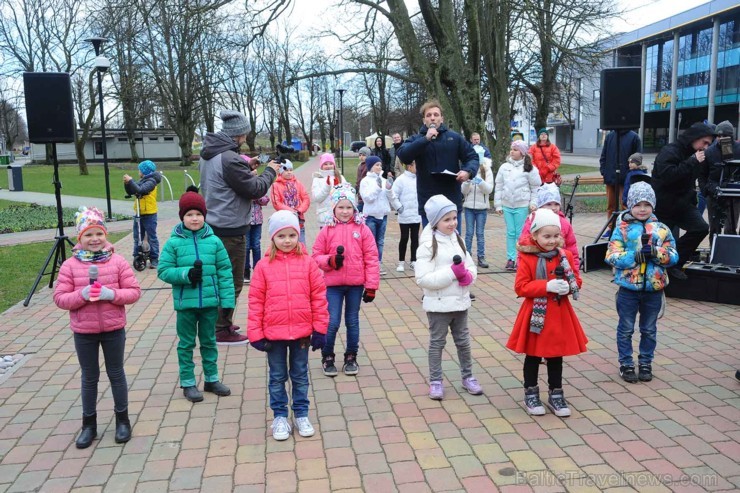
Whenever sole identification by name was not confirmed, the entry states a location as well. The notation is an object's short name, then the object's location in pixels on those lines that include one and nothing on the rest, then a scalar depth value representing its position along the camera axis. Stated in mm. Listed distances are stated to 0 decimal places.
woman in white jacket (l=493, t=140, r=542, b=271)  8547
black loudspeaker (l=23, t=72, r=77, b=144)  7812
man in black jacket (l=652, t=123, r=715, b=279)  6348
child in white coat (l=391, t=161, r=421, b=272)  8586
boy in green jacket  4516
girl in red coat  4133
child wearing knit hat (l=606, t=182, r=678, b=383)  4707
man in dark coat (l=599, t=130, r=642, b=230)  9148
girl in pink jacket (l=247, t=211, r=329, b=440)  3945
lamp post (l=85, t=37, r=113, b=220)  16234
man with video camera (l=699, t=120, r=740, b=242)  8273
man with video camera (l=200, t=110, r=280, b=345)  5590
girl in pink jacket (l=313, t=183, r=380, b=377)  4961
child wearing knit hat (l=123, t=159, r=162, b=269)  9070
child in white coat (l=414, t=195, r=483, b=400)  4406
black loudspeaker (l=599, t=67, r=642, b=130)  8406
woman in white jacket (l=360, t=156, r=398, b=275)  8383
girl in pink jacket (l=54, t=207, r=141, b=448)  3818
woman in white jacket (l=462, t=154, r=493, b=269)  8523
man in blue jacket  6406
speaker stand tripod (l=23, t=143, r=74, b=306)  7848
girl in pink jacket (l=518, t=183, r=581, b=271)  4414
